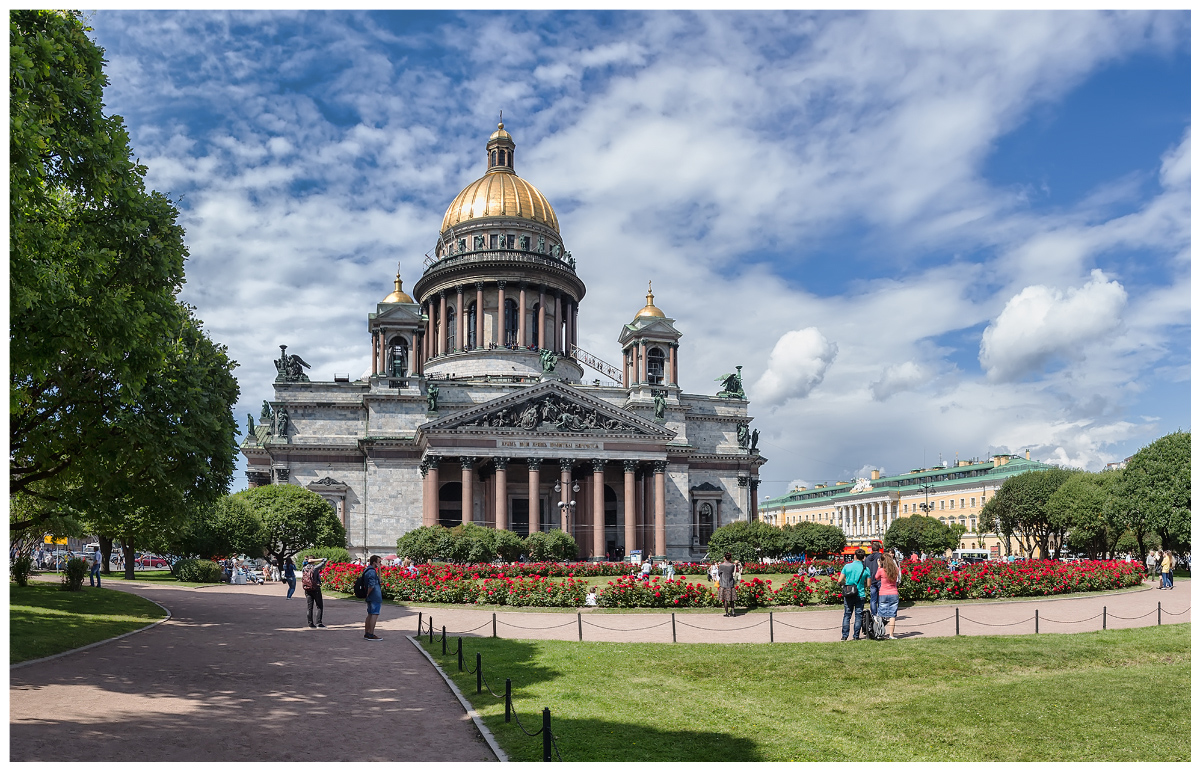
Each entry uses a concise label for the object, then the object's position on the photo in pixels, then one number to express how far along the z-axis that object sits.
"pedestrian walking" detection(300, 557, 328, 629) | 24.81
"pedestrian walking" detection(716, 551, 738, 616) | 27.64
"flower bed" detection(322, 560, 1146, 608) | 29.72
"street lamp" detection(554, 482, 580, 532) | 58.28
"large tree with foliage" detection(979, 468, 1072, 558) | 72.31
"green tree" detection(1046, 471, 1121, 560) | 64.38
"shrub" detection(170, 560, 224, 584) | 48.28
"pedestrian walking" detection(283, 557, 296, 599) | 35.20
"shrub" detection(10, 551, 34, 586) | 33.62
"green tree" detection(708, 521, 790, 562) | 55.35
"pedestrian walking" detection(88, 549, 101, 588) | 38.59
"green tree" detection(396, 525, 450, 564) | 46.50
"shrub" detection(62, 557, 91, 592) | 32.84
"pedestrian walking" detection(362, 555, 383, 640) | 22.28
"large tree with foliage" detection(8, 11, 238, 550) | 14.95
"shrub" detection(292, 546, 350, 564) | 48.47
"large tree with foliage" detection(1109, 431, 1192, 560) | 51.16
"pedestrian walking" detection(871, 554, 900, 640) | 20.08
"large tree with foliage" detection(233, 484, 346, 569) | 53.72
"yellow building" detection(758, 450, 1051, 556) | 120.03
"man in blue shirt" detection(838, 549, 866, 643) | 20.25
